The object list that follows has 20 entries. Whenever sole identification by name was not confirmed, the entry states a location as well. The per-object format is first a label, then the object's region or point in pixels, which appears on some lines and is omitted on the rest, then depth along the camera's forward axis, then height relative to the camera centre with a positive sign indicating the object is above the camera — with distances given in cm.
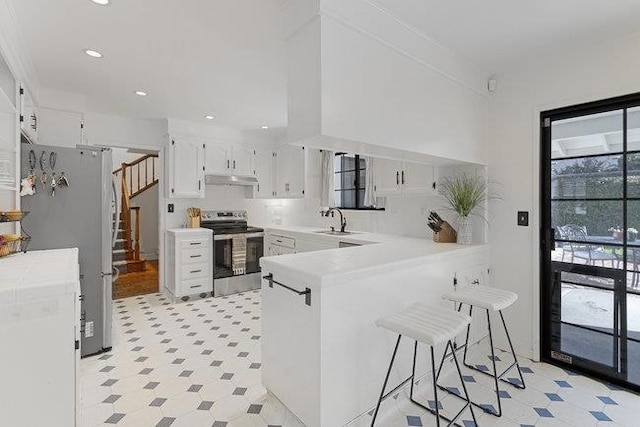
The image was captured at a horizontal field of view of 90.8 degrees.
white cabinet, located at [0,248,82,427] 130 -60
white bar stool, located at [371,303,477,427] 155 -59
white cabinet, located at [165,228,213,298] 412 -65
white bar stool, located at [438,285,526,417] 200 -57
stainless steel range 442 -61
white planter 286 -17
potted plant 279 +16
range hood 474 +50
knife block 294 -20
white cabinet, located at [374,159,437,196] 308 +36
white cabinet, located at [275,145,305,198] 495 +67
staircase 598 +4
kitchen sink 391 -26
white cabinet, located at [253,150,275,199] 519 +64
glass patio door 225 -20
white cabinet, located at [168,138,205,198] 439 +63
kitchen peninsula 167 -64
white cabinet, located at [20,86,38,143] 249 +85
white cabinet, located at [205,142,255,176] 471 +82
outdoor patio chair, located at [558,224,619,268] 237 -27
